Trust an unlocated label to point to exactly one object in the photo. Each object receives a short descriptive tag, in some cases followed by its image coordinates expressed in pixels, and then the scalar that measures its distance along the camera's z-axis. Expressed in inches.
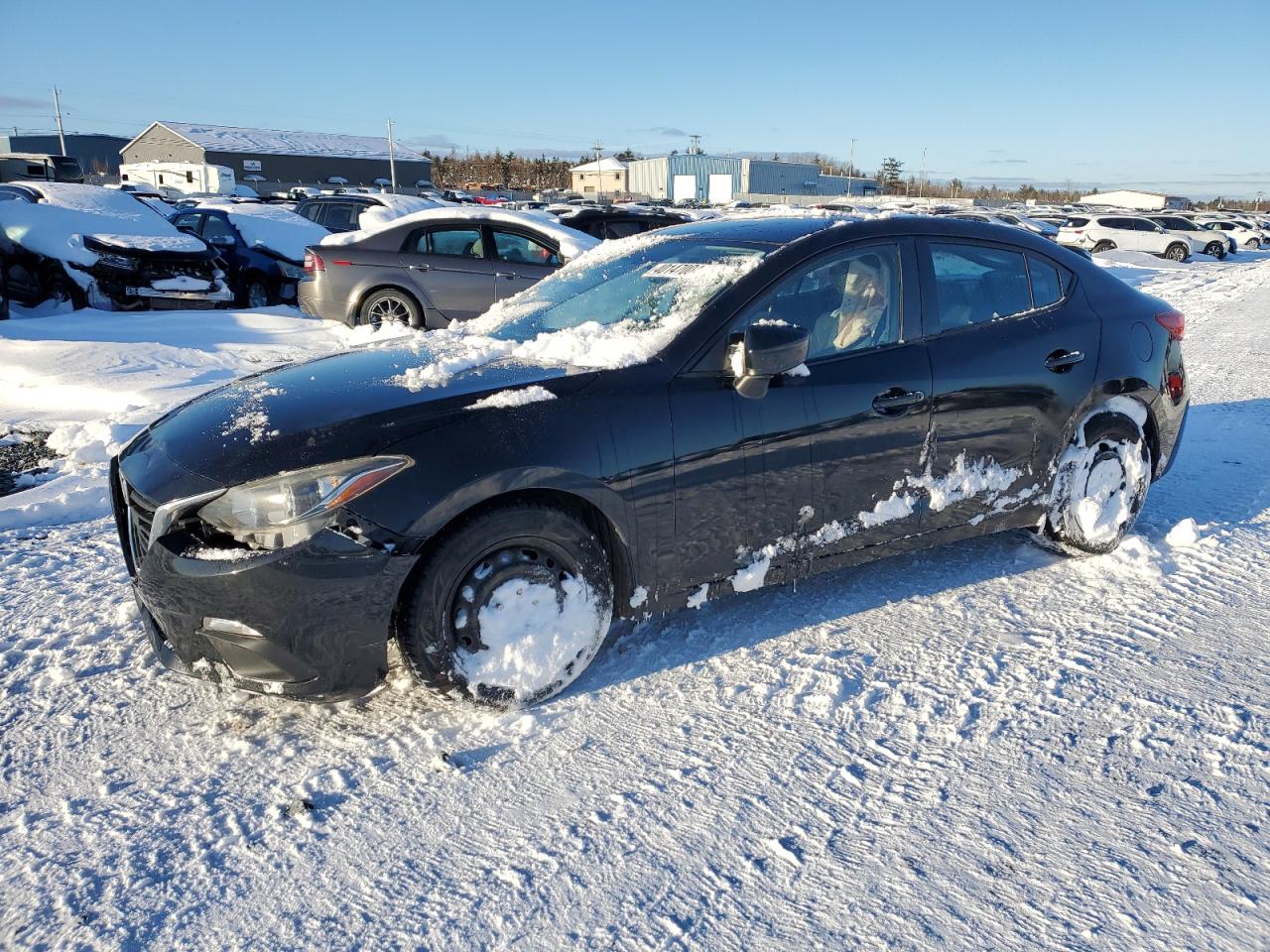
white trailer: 2306.8
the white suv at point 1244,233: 1715.1
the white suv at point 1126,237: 1299.2
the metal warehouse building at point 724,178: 2992.1
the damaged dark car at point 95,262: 426.9
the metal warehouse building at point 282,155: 2647.6
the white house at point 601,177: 3420.3
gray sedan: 386.3
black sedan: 109.3
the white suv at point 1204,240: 1333.7
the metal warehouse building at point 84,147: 3105.3
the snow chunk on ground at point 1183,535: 178.9
